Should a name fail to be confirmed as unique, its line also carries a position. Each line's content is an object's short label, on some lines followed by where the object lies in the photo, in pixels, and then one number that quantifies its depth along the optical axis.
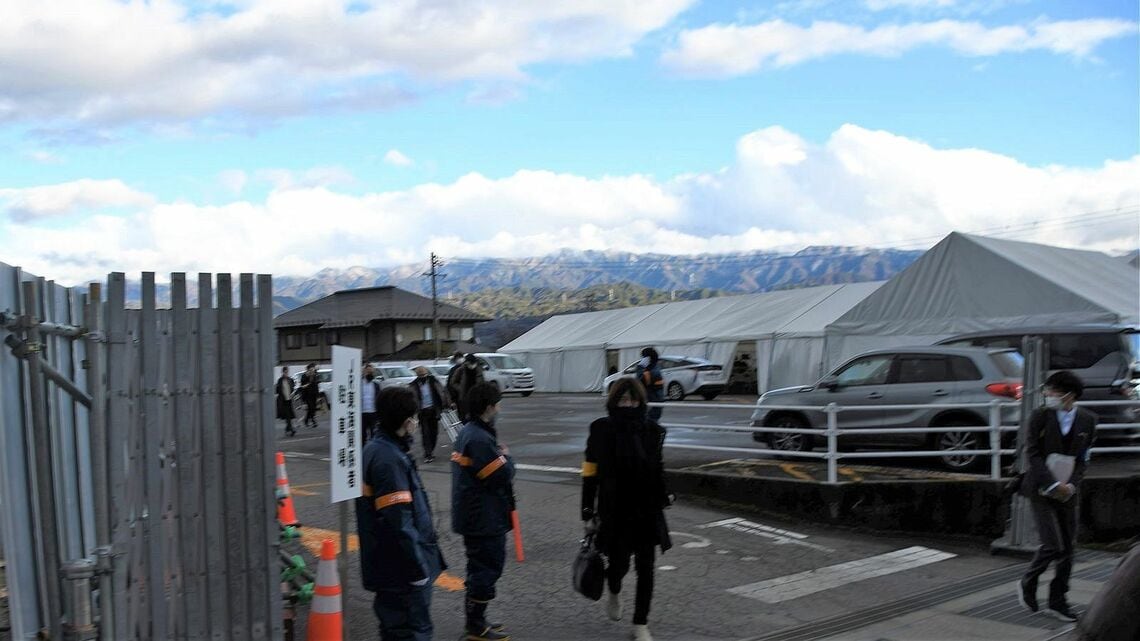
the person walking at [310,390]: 24.39
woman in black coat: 6.23
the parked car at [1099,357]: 13.07
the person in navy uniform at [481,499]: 5.89
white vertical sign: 4.98
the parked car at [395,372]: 32.38
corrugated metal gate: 4.20
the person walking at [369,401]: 15.84
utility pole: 65.00
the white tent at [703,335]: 29.84
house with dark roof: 66.75
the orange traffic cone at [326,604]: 5.23
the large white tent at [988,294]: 21.86
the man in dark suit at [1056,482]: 6.77
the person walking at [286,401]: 22.64
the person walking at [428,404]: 15.54
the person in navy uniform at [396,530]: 4.91
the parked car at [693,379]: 30.34
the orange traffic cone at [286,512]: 9.20
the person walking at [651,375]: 13.24
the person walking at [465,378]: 13.74
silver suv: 12.02
